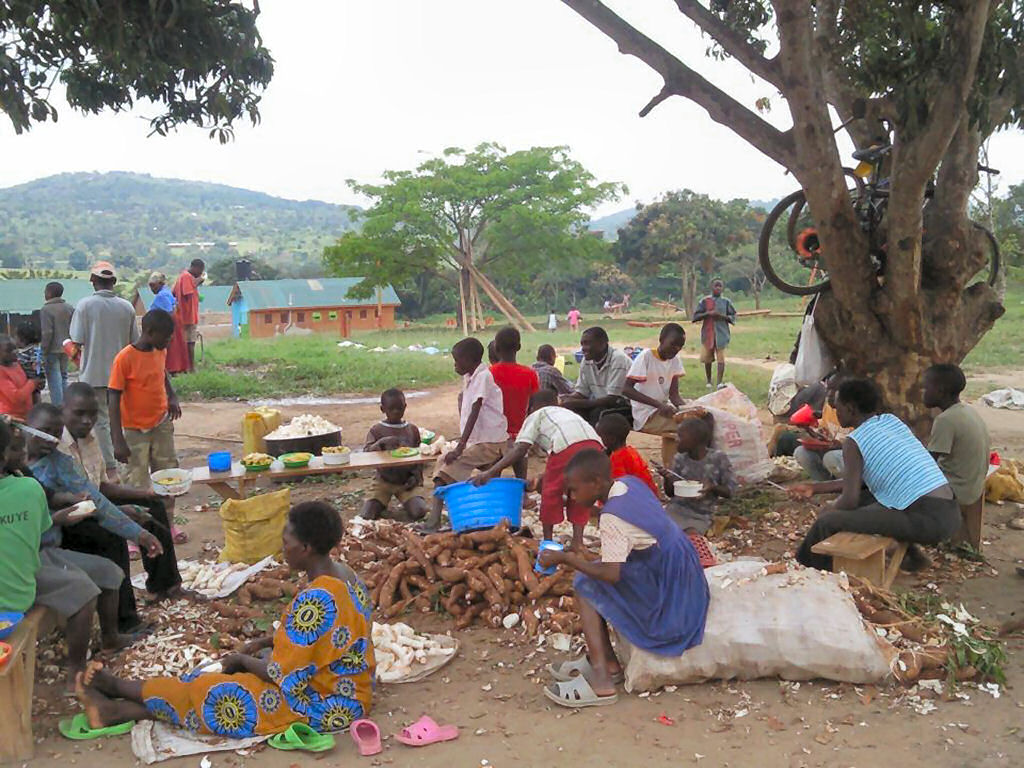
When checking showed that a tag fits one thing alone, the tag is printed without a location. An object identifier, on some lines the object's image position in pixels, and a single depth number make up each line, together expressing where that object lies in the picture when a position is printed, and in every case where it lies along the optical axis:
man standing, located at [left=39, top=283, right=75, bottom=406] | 9.27
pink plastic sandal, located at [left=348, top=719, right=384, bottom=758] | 3.46
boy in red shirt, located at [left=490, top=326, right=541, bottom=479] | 6.59
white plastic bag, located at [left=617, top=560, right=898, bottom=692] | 3.81
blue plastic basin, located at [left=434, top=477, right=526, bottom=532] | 5.57
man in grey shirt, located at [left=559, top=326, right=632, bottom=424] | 7.61
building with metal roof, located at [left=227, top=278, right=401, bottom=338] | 37.81
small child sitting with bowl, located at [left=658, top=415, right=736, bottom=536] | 6.00
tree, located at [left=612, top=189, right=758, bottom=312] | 36.94
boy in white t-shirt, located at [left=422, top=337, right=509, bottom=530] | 6.22
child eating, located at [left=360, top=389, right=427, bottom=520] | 6.89
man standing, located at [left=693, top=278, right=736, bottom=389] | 13.41
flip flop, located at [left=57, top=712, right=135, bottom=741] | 3.62
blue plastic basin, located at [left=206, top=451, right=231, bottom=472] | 6.73
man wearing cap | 7.12
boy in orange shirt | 6.02
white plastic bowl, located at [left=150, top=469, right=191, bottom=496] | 5.85
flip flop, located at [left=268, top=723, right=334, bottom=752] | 3.47
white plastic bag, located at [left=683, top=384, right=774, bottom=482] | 6.96
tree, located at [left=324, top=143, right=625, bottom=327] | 32.91
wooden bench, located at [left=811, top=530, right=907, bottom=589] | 4.62
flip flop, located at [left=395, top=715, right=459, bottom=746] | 3.54
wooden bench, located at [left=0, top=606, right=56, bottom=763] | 3.39
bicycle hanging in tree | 6.54
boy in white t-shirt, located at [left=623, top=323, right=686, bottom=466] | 7.34
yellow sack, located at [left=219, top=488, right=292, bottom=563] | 5.64
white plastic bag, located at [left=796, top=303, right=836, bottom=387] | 6.97
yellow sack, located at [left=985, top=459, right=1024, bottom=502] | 6.93
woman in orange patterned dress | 3.48
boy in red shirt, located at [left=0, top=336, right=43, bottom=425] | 7.35
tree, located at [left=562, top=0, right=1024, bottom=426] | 5.64
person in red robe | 13.46
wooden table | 6.67
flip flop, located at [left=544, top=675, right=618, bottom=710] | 3.79
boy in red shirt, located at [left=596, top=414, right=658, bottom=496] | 5.27
